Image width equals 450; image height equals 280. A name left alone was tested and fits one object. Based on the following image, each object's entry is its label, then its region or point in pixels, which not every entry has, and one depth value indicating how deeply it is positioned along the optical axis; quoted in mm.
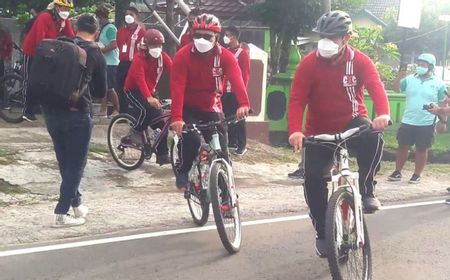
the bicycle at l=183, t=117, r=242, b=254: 5855
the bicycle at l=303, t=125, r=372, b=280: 4684
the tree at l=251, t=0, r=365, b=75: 16053
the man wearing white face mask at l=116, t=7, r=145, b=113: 10891
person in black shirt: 6387
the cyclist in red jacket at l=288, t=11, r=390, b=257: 5234
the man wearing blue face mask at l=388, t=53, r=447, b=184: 9930
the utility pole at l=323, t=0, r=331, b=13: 11739
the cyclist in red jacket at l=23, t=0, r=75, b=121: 9461
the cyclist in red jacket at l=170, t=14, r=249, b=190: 6309
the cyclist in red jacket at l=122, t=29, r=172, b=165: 8641
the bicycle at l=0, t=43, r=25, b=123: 11047
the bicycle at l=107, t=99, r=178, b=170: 9094
